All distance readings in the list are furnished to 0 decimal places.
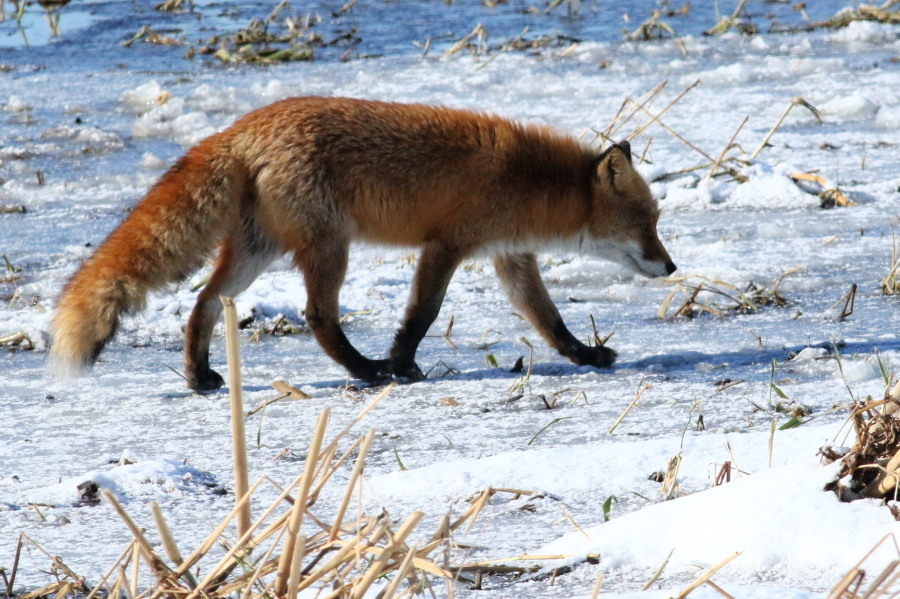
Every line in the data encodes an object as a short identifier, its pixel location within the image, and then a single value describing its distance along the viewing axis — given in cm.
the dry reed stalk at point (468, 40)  2306
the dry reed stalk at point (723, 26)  2494
